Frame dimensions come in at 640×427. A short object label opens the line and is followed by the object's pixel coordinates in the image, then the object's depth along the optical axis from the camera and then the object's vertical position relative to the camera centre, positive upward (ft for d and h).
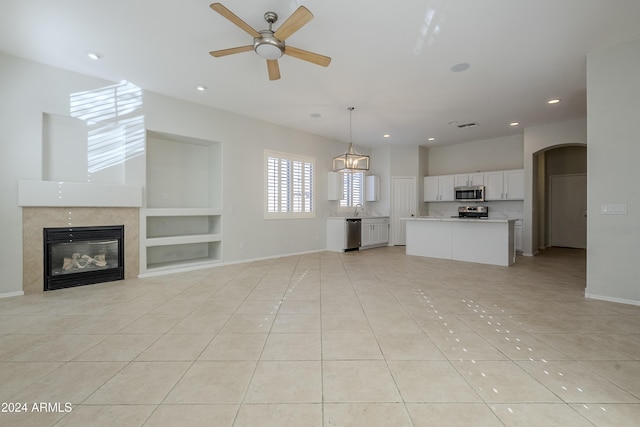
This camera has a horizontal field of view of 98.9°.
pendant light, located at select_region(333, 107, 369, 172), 18.33 +3.55
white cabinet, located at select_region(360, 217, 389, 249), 26.08 -1.88
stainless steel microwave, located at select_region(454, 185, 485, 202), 25.23 +1.89
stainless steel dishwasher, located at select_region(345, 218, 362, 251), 24.43 -1.83
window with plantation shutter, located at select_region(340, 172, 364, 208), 27.20 +2.43
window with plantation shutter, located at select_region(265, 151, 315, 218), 21.43 +2.29
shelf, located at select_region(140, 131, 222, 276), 16.74 +0.64
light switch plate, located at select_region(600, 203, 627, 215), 11.15 +0.19
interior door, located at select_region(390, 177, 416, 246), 28.78 +0.99
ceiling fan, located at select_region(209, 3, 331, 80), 8.04 +5.82
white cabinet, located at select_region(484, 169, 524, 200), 23.41 +2.56
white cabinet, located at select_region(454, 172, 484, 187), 25.59 +3.29
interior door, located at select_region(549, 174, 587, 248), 26.68 +0.34
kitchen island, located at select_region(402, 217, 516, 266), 18.48 -1.90
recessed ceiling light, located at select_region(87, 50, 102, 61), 11.74 +6.91
